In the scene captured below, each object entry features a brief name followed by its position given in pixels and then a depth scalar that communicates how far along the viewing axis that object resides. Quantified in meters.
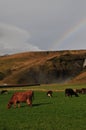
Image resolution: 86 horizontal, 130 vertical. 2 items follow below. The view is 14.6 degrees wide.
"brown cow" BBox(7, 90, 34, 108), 29.26
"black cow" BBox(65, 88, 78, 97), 44.09
